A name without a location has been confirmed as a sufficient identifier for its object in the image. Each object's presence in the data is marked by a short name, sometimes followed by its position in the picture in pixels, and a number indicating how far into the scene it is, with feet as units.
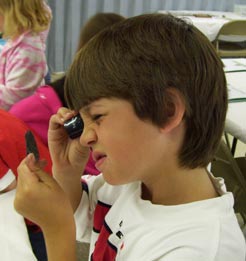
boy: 1.91
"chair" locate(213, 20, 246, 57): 10.44
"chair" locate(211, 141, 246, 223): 5.13
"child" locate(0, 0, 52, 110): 5.72
